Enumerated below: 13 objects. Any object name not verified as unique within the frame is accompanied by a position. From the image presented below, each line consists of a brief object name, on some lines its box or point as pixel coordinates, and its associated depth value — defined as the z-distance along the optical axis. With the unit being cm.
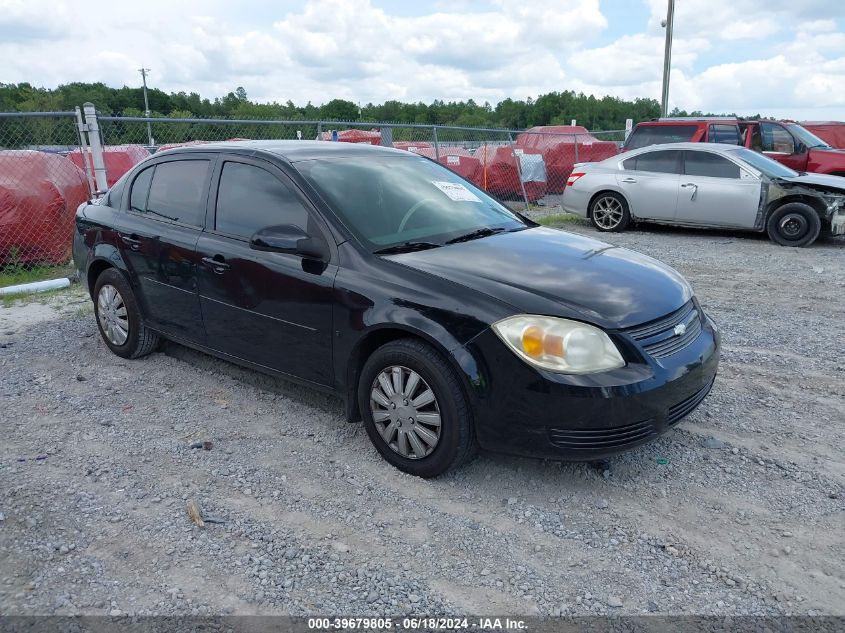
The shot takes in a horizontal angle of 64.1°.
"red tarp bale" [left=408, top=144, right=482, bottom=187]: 1380
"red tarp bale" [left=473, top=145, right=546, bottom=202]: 1462
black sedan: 312
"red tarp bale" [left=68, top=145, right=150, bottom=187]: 1232
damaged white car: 1005
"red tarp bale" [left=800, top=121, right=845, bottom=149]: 1772
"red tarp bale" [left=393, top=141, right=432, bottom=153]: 1546
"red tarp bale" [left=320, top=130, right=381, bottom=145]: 1920
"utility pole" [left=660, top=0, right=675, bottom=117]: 2338
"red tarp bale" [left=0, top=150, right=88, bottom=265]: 820
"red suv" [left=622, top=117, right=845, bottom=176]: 1321
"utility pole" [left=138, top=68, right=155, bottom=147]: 7311
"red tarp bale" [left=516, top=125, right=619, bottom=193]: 1731
